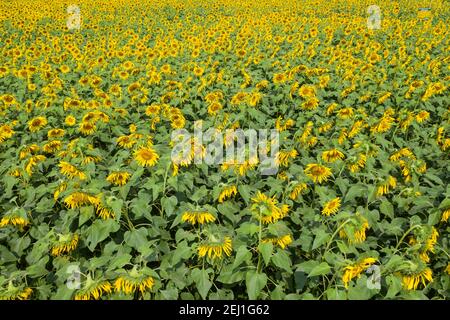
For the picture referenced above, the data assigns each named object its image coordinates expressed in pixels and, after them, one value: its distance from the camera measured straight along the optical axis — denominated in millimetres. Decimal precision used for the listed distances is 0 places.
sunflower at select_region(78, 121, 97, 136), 5144
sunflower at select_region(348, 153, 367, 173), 3680
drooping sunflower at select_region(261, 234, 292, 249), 2605
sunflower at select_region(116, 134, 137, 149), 4238
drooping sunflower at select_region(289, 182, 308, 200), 3479
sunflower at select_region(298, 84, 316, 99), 6095
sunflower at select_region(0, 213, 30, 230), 2861
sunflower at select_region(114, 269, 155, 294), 2242
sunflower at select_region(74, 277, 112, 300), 2197
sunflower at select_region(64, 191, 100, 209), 2801
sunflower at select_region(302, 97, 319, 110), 5656
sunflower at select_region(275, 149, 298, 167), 4020
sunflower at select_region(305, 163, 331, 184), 3515
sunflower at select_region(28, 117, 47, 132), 5223
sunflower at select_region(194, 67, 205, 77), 7783
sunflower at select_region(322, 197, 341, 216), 3043
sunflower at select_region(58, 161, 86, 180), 3420
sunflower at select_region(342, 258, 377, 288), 2243
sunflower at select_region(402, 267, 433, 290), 2236
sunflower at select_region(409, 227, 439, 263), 2500
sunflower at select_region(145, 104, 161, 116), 5824
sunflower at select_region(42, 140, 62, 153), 4570
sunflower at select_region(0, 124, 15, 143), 4641
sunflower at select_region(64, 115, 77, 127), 5352
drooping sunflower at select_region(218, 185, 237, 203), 3354
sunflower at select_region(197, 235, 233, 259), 2504
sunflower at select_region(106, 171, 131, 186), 3365
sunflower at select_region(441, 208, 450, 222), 2898
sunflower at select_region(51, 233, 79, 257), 2634
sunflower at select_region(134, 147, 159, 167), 3559
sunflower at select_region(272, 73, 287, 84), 7000
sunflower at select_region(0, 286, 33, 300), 2246
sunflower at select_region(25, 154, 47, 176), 3741
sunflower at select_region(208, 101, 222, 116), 5785
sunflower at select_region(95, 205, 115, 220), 2839
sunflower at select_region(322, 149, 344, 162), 3930
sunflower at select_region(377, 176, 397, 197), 3293
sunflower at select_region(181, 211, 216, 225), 2775
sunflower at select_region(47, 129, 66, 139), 4871
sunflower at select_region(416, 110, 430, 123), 5384
